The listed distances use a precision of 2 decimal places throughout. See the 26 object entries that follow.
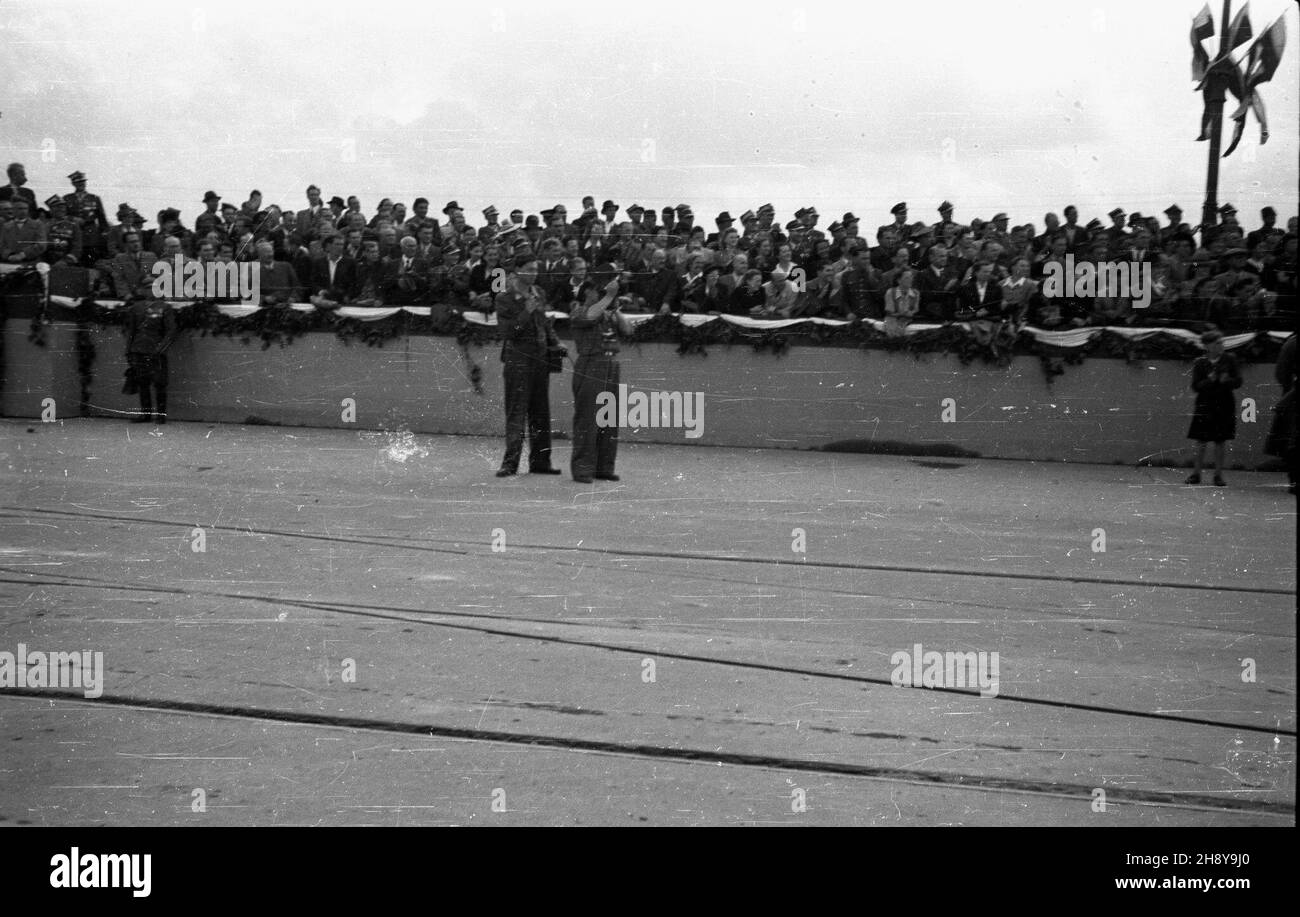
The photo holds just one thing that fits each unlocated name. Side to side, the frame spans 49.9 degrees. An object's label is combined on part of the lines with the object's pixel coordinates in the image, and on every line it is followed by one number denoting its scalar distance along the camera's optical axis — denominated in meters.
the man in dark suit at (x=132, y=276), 17.52
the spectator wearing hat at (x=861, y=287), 15.73
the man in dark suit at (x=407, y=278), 17.12
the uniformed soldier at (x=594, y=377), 12.34
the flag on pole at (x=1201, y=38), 10.35
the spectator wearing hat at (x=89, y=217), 18.06
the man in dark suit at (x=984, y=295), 15.27
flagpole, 10.41
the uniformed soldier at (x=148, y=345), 17.41
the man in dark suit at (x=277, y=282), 17.50
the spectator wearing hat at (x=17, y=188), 17.33
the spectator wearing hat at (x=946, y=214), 15.39
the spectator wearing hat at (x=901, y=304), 15.50
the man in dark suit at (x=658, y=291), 16.61
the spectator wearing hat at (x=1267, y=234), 13.85
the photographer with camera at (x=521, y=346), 12.56
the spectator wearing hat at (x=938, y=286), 15.44
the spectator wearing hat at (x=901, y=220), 15.75
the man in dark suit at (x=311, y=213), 18.53
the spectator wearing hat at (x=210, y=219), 18.50
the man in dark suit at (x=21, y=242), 17.42
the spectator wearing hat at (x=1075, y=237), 15.08
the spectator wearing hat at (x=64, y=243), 17.66
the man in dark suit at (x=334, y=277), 17.33
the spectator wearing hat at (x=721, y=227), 16.75
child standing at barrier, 13.55
